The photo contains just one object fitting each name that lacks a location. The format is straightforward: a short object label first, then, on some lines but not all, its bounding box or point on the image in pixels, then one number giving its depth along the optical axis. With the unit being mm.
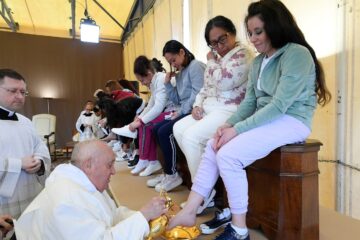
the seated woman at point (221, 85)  1638
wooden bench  1237
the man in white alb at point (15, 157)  1610
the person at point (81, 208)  890
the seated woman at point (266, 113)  1206
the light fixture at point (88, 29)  5051
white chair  6930
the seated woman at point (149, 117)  2494
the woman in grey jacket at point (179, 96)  2078
